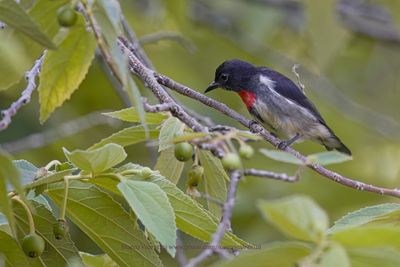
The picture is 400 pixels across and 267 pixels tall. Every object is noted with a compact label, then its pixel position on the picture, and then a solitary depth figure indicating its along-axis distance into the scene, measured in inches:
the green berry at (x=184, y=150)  196.7
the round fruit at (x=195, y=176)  197.6
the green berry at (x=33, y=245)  189.9
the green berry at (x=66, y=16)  181.0
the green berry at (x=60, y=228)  200.1
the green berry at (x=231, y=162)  160.1
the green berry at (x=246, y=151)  174.9
